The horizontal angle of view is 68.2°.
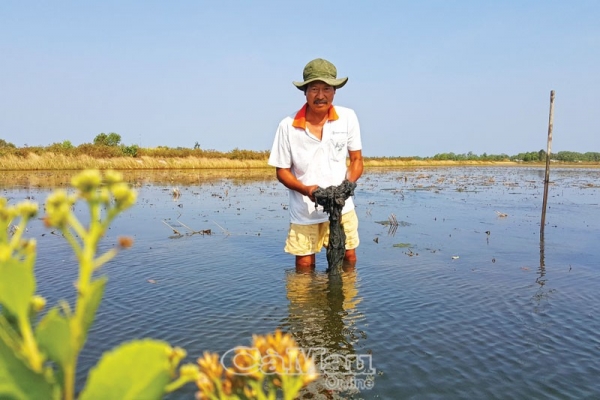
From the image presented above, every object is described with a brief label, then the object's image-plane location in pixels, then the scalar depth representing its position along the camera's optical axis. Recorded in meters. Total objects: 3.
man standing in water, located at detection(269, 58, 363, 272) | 5.05
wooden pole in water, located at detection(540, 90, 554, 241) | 10.09
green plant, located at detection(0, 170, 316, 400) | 0.65
